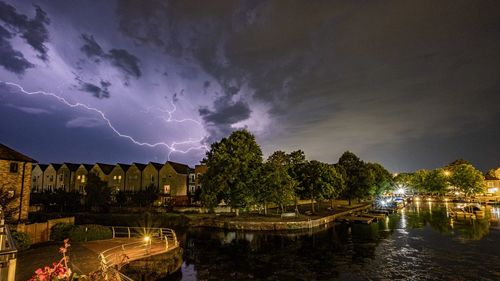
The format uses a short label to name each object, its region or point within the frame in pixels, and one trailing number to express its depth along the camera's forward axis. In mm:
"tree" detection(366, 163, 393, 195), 123038
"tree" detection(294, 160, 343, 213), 71062
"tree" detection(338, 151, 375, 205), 97062
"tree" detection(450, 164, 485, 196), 127562
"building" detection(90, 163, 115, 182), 97125
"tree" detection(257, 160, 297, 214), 59281
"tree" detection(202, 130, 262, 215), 58688
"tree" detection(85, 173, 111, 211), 69188
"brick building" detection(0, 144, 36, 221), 35938
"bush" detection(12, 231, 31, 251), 24953
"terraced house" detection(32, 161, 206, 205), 88938
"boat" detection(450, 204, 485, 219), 75188
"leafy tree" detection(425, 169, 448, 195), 147900
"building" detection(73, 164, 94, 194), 98312
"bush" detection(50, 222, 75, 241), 30606
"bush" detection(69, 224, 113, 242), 29875
